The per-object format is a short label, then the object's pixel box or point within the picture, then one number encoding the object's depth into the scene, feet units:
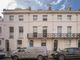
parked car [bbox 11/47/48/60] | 32.63
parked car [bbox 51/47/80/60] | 31.89
